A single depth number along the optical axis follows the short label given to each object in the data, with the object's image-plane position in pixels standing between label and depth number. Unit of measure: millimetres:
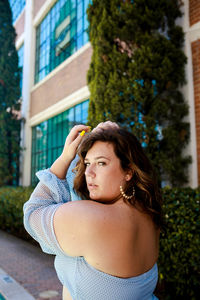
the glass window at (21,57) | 12609
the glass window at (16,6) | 12815
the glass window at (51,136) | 8297
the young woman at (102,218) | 997
